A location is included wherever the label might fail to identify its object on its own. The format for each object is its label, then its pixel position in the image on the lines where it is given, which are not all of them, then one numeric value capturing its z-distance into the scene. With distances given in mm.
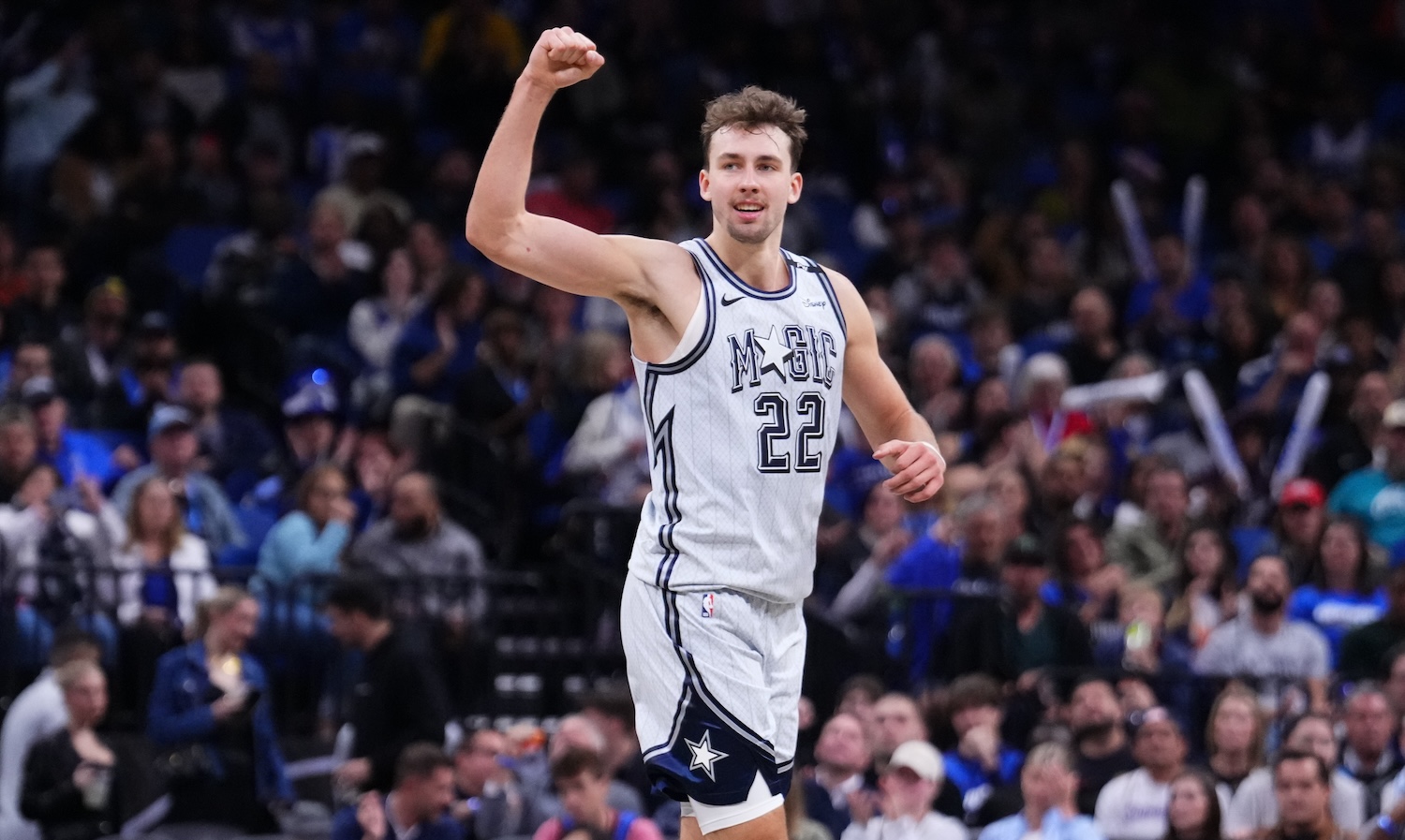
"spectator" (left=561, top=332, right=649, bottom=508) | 22766
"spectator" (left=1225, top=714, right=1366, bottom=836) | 18109
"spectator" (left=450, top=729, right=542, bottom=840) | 18203
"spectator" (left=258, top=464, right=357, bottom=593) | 21016
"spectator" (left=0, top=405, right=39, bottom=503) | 20781
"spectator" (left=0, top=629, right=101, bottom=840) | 18344
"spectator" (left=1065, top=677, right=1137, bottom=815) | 19078
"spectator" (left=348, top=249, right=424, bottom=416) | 25453
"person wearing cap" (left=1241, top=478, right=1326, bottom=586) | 22656
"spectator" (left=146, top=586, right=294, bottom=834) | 19016
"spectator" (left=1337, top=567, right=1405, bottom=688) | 20500
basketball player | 10508
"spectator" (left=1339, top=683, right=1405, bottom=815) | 18719
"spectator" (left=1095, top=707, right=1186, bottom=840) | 18359
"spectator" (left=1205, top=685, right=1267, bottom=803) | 18812
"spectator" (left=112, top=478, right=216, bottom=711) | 19922
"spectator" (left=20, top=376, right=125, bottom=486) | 21750
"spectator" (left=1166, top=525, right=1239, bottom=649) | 21672
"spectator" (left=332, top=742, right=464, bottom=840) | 17391
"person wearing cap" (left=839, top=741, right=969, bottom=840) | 17437
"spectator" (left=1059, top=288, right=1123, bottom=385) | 26797
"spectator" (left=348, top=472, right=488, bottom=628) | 21047
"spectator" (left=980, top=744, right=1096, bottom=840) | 17250
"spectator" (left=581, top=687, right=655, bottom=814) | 18719
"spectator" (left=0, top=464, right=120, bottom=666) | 19797
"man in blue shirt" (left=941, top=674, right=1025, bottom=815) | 19109
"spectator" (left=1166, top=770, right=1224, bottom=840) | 17312
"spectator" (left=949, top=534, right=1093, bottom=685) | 20578
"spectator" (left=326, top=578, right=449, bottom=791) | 19250
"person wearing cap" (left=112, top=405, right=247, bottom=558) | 21750
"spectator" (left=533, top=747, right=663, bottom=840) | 16516
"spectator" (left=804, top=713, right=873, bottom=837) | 18406
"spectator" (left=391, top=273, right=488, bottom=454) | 24844
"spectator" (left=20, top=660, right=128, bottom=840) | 18312
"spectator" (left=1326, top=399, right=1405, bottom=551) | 23547
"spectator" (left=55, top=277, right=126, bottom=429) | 23687
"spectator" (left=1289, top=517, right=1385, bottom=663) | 21766
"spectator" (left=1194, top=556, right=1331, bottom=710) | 20828
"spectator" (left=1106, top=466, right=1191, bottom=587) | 22437
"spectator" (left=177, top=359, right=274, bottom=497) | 23234
